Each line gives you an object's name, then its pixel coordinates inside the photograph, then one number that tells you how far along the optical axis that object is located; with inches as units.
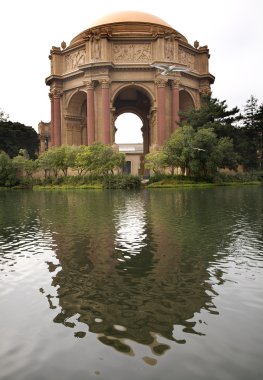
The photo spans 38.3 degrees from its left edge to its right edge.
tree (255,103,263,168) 1969.7
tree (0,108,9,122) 2584.2
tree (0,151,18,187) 1803.6
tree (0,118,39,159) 2405.3
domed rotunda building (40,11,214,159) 1921.8
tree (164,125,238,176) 1423.5
